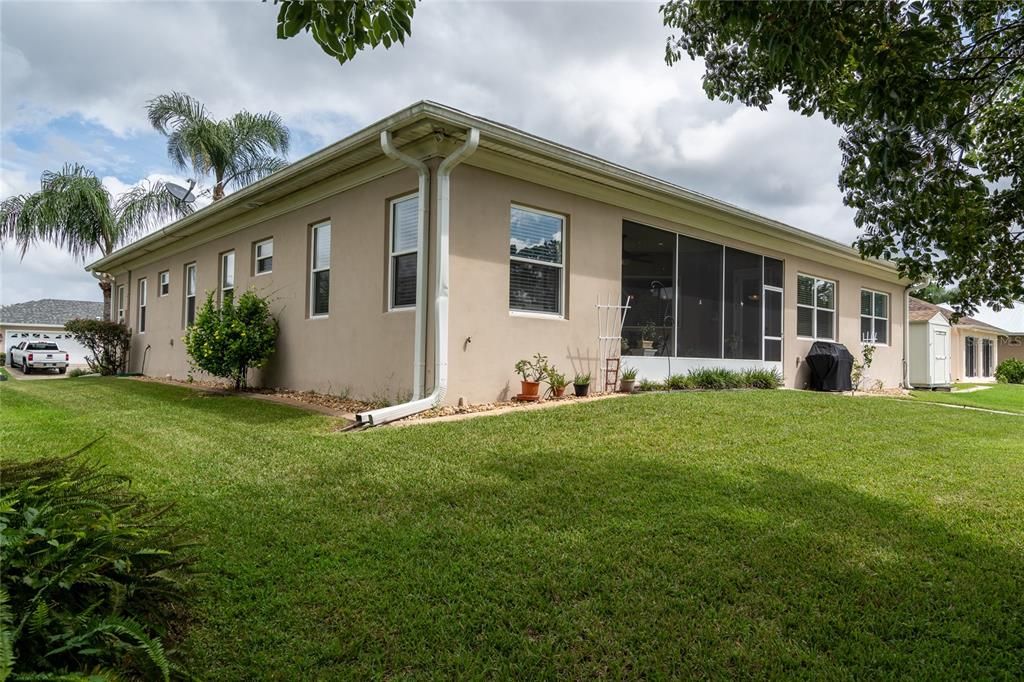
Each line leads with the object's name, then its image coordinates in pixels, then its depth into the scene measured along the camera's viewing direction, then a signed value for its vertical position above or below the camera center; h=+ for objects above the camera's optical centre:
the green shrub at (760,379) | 11.31 -0.37
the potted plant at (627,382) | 9.41 -0.38
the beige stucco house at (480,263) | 7.63 +1.45
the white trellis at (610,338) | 9.32 +0.29
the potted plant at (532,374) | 8.13 -0.25
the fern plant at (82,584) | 2.04 -0.91
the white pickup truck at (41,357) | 23.33 -0.33
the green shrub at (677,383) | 10.00 -0.41
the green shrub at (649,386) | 9.72 -0.45
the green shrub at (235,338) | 9.98 +0.23
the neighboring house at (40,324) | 31.17 +1.27
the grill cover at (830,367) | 12.93 -0.14
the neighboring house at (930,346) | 18.25 +0.48
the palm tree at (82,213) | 18.91 +4.31
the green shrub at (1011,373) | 24.94 -0.39
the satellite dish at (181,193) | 19.33 +5.04
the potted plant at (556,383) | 8.44 -0.37
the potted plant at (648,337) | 9.97 +0.33
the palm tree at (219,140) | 19.45 +6.83
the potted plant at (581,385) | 8.73 -0.40
